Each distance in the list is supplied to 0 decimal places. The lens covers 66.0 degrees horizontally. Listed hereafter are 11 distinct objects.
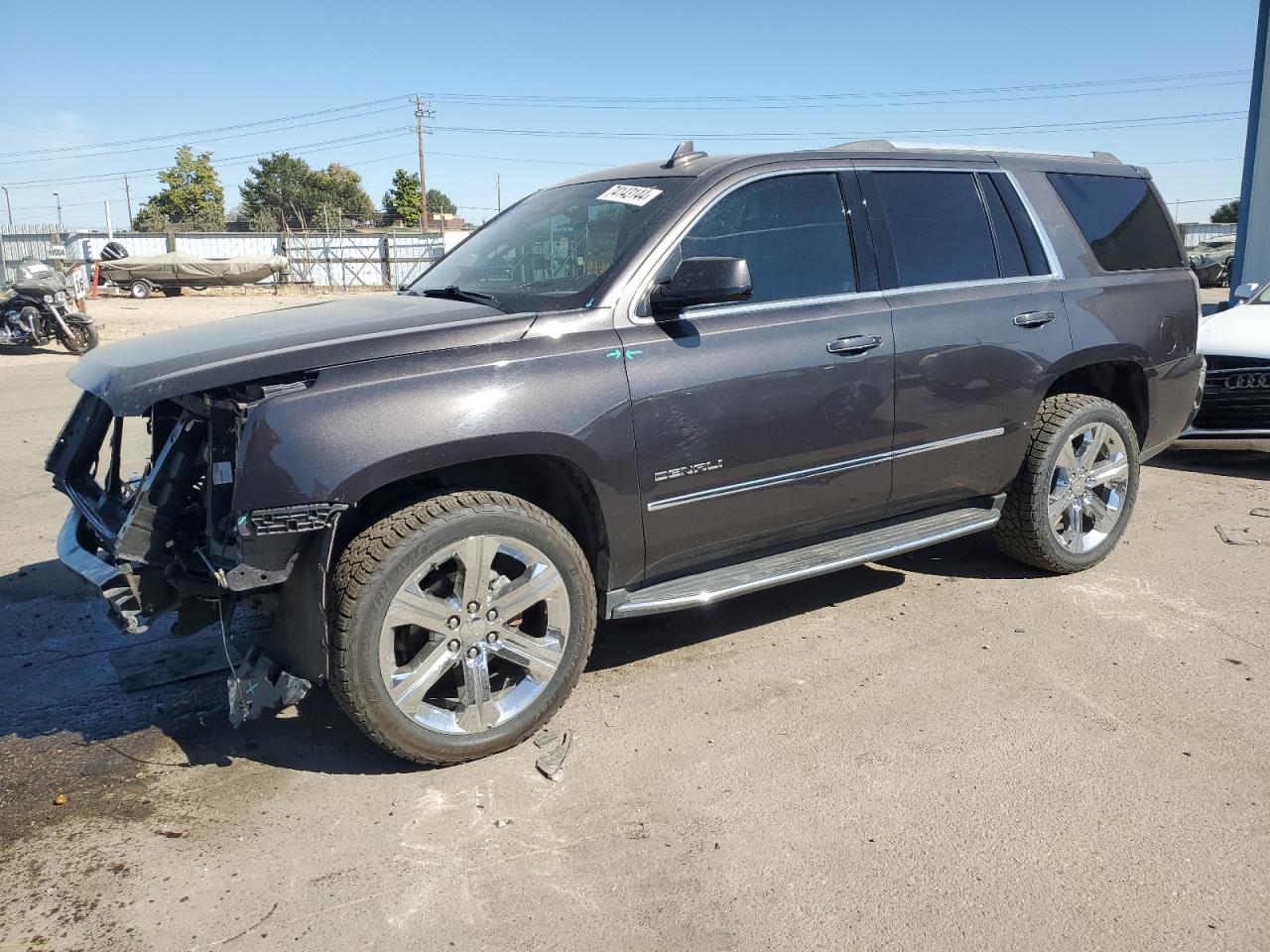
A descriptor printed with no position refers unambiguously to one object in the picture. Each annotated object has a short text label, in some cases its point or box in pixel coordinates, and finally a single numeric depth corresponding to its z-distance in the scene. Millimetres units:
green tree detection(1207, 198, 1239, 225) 50875
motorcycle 14805
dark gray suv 2980
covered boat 33594
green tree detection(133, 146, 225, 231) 64438
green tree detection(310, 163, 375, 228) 79500
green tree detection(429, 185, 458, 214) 96456
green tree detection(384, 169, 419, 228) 74106
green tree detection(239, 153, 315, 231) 79500
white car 6953
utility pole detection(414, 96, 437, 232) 55319
